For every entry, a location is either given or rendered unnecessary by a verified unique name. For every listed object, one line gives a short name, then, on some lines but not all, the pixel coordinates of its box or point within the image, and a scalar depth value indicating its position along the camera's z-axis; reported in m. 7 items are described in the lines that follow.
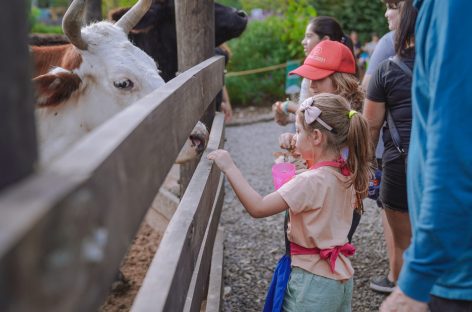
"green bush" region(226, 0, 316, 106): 12.26
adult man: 1.22
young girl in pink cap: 4.25
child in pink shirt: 2.15
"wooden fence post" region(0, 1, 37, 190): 0.62
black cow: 5.40
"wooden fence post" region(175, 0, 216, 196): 3.49
